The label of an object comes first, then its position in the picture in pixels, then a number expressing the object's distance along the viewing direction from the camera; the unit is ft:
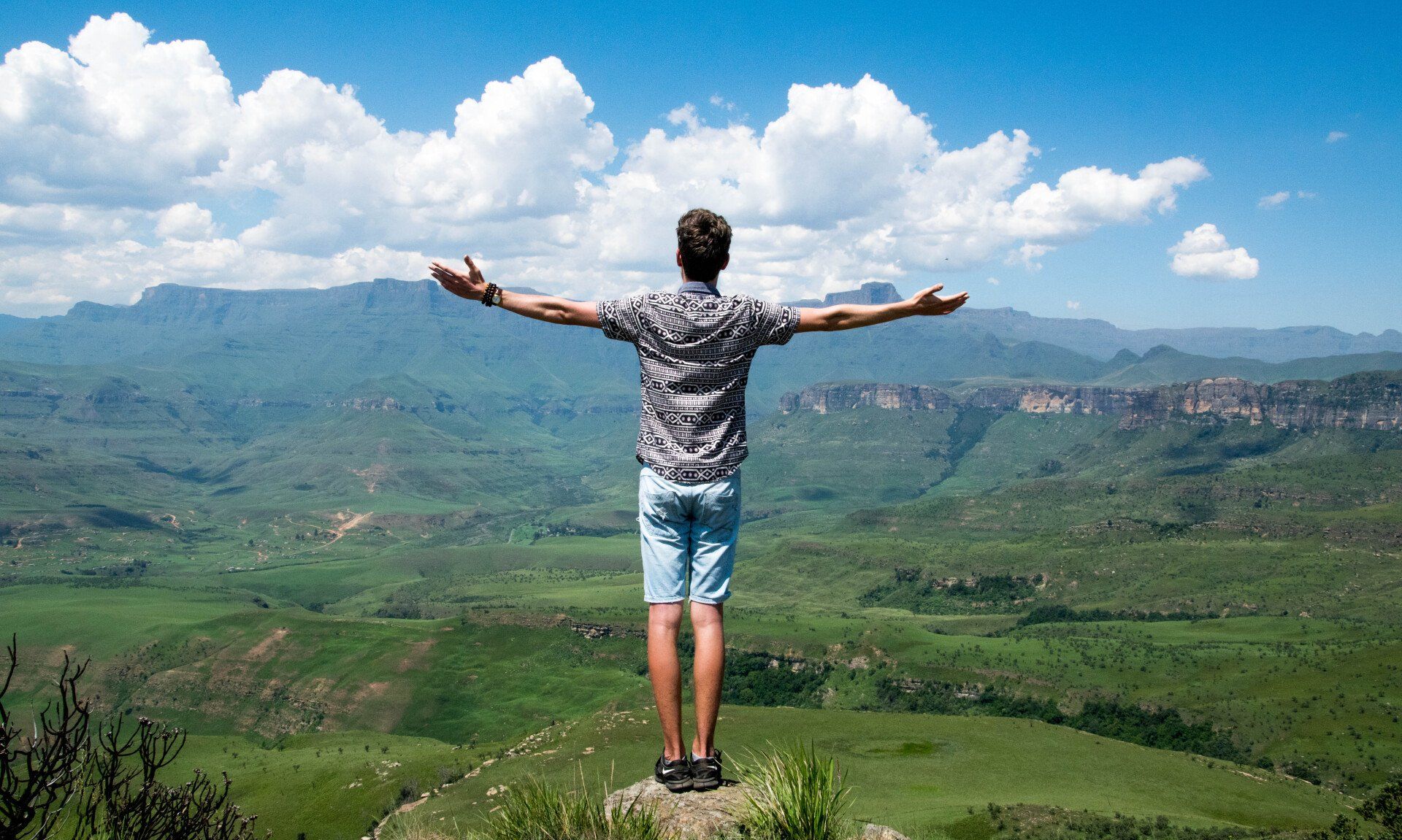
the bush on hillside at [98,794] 17.78
